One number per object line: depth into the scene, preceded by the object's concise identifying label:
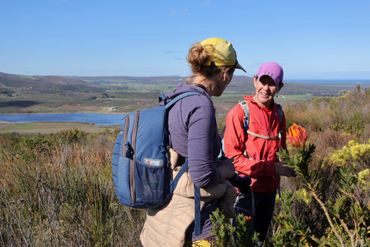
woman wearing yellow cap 2.01
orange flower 1.53
